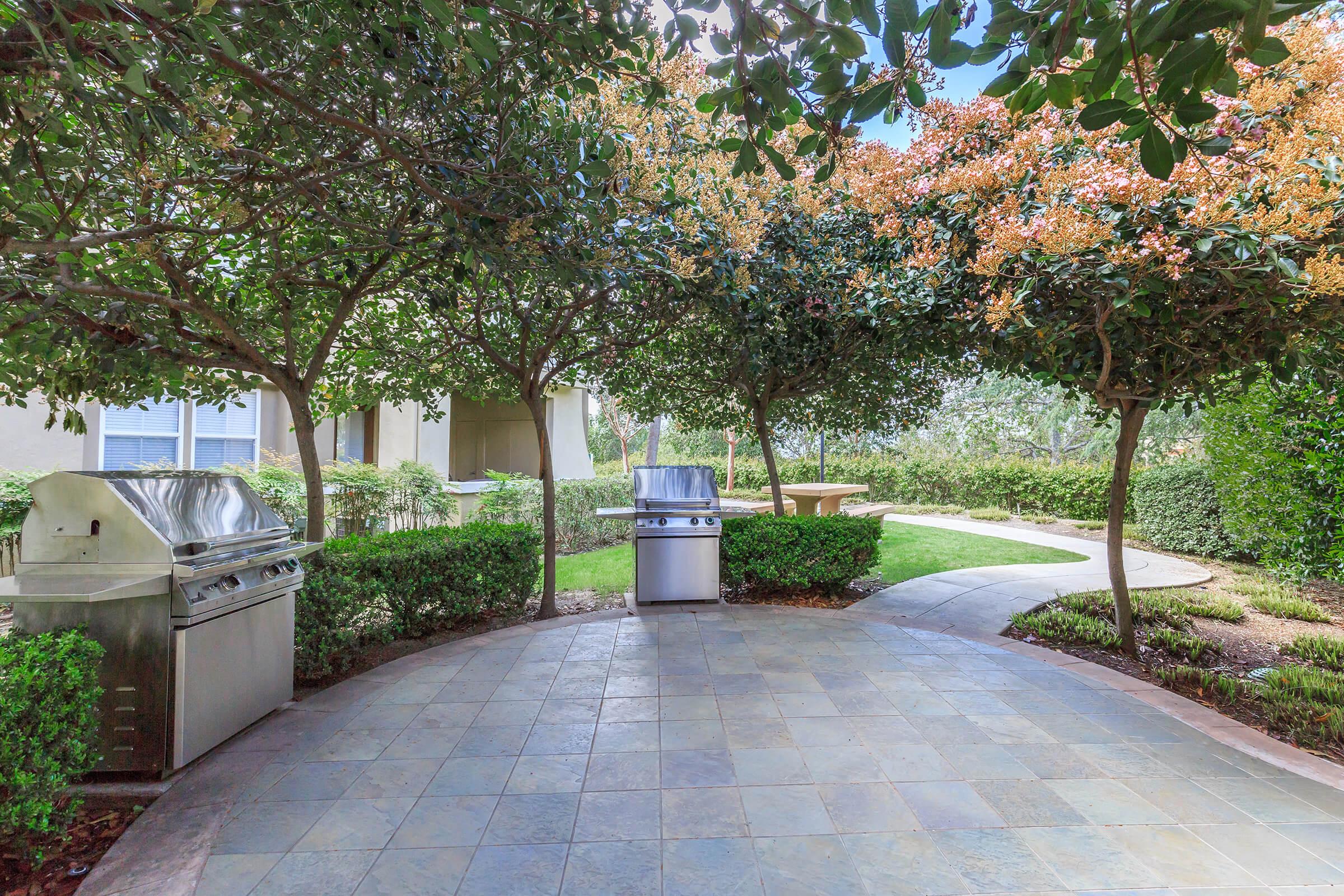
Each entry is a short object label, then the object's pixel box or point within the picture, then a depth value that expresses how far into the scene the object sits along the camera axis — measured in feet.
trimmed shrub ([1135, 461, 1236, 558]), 31.42
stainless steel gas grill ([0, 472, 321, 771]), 9.62
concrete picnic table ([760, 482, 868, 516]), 33.30
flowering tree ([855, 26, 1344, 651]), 11.63
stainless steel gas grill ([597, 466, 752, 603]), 20.62
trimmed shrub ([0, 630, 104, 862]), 7.58
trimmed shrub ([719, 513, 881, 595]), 21.62
